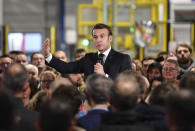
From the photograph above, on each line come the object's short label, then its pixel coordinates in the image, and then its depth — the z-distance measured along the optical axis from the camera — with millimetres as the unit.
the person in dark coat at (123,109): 5152
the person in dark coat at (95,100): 5844
